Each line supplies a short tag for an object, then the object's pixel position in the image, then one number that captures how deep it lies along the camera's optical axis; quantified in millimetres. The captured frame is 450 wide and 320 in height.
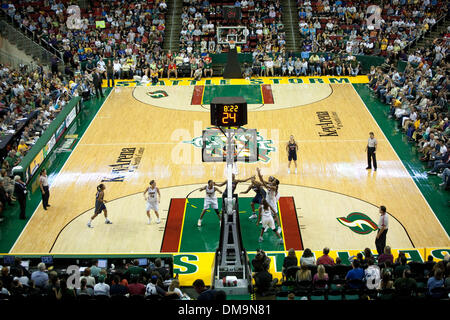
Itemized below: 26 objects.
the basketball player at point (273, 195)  15719
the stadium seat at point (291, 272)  12484
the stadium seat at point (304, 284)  11547
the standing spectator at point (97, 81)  29300
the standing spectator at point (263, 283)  11662
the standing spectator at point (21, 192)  17078
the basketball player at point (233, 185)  16158
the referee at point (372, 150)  19688
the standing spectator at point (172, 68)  33625
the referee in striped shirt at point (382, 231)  14334
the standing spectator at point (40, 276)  11945
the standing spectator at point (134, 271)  12211
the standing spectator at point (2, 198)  17406
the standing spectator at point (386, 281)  11125
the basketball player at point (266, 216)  15445
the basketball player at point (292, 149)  19703
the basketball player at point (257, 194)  16578
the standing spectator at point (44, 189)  17375
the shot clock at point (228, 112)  13500
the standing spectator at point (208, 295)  9250
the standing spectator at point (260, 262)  12188
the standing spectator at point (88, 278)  12008
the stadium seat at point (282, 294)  11148
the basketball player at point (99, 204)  16234
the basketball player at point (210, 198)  16391
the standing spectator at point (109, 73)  31750
